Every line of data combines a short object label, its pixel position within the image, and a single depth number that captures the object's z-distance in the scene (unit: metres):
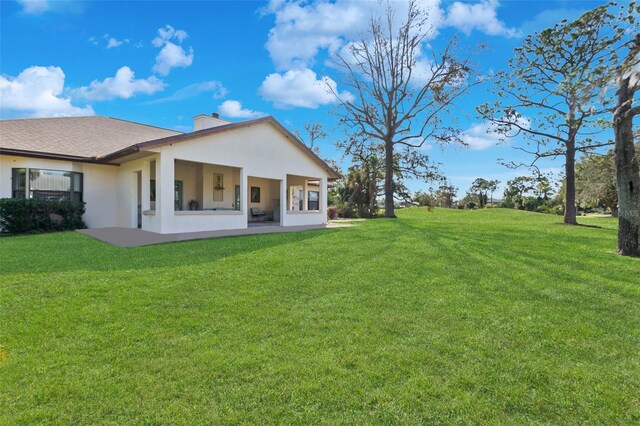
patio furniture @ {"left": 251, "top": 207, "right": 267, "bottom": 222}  20.36
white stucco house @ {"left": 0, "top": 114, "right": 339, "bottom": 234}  12.93
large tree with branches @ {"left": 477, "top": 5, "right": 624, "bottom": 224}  15.46
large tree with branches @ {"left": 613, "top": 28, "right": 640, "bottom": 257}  8.41
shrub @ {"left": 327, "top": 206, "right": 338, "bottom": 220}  25.77
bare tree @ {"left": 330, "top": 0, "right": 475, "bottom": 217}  24.38
